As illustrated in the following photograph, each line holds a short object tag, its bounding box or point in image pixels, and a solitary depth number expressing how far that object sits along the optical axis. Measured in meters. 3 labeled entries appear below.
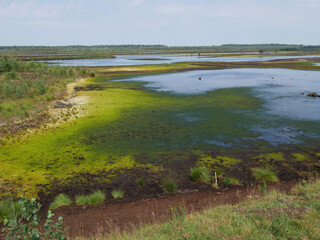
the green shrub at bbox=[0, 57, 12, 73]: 46.39
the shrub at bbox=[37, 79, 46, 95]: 30.30
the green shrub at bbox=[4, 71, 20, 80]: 38.09
